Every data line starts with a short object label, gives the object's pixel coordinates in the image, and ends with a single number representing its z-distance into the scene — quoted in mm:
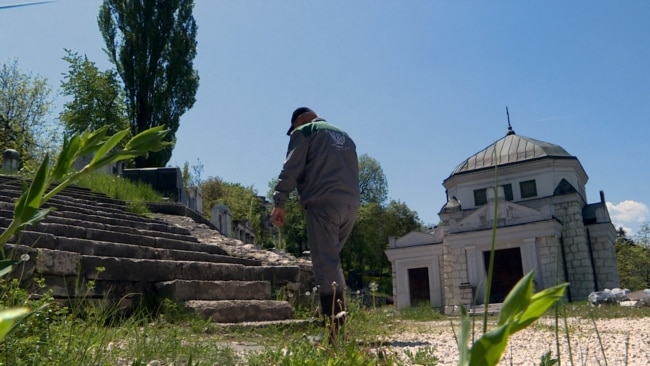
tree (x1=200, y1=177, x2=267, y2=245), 38500
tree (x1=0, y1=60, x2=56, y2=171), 31031
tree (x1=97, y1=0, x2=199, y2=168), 24344
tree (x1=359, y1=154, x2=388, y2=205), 47938
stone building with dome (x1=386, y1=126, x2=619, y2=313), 24812
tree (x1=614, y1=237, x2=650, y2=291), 38062
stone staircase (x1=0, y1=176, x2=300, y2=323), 5215
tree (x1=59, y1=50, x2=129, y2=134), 28531
